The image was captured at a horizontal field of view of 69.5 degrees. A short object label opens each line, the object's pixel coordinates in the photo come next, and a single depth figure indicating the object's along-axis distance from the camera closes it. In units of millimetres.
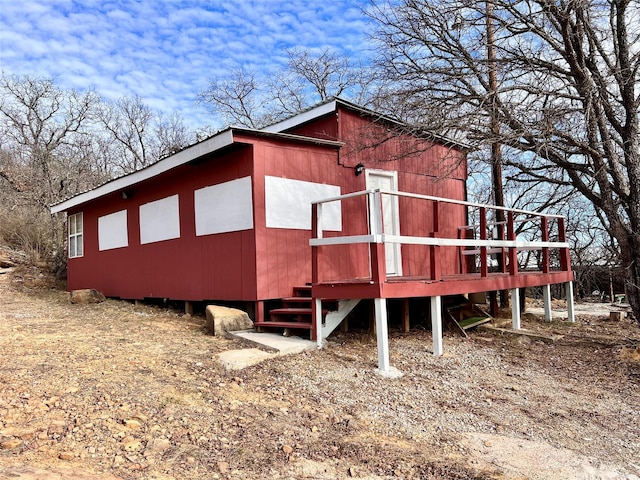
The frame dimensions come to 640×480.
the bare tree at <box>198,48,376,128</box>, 20719
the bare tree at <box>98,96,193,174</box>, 24250
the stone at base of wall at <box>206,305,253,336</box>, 6160
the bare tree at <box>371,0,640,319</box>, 5887
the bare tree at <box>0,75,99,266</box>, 16312
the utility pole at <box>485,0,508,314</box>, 6023
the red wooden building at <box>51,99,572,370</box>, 5770
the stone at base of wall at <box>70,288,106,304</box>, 9445
